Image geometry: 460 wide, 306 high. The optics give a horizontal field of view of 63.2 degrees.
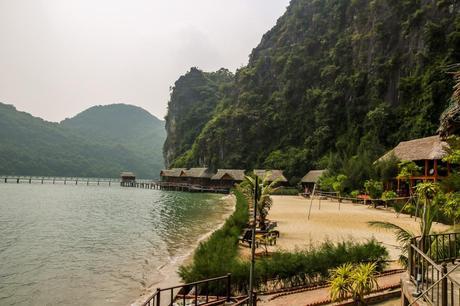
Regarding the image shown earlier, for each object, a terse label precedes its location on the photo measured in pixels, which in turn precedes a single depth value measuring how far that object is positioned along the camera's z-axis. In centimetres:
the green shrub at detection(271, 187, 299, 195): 7138
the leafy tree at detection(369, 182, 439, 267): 1038
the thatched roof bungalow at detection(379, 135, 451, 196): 3628
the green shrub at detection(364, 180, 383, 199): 4275
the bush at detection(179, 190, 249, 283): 1170
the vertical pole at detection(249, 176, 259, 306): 813
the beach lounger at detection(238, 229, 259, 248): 2016
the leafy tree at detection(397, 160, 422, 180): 3682
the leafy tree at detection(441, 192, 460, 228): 1394
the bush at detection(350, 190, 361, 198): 4761
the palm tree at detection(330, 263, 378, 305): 924
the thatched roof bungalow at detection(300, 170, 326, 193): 6938
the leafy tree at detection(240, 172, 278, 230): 2348
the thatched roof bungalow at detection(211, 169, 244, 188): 8606
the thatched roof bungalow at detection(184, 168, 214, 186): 9388
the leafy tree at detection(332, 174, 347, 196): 5072
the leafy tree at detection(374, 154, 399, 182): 4212
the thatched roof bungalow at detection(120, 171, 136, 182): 11419
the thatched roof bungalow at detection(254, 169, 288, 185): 7888
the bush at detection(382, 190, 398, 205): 3803
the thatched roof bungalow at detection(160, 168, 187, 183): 10015
